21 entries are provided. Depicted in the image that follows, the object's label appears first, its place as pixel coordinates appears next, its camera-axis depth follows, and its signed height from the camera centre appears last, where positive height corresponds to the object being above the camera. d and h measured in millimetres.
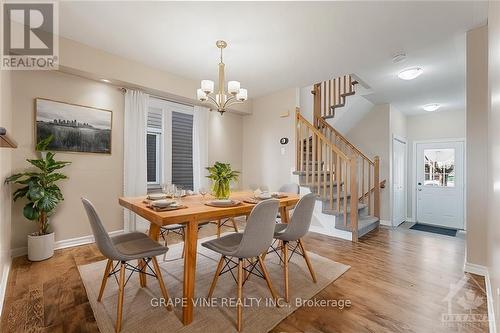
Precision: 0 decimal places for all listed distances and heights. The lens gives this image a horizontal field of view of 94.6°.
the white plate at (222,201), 1913 -288
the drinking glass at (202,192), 2542 -276
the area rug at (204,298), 1600 -1089
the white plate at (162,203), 1747 -279
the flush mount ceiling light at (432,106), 4805 +1281
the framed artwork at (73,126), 2840 +542
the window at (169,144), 3951 +410
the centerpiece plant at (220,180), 2154 -120
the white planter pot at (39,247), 2592 -909
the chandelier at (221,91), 2562 +874
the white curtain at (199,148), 4352 +365
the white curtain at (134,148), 3508 +297
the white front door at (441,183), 5172 -379
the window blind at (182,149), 4215 +330
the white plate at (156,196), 2191 -283
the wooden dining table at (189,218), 1542 -359
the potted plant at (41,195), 2504 -308
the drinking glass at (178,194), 2262 -263
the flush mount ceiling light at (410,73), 3205 +1323
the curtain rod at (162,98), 3479 +1190
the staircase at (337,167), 3574 +5
